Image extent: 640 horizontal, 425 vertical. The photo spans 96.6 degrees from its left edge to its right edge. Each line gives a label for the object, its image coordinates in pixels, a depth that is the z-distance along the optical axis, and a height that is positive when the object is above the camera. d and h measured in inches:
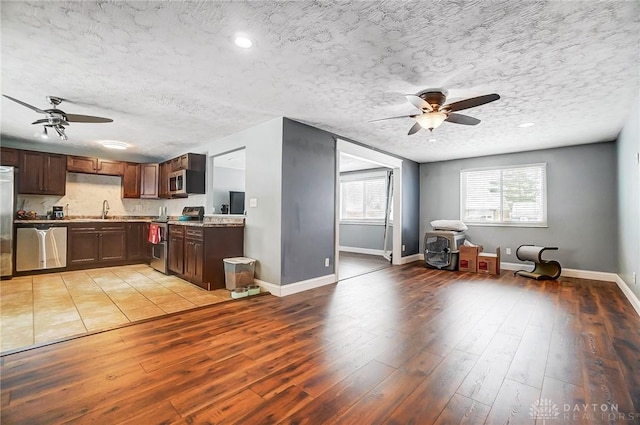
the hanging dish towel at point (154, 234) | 208.1 -15.2
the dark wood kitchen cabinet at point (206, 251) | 162.9 -22.5
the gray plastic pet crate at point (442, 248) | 231.3 -26.4
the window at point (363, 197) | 315.9 +21.9
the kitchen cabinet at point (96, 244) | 215.5 -25.3
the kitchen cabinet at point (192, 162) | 223.3 +41.3
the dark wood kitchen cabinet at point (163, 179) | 252.8 +30.7
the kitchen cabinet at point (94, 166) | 231.6 +39.7
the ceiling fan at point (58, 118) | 131.3 +44.4
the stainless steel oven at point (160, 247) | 201.8 -24.8
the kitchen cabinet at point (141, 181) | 262.8 +29.7
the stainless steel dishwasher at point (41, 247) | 192.4 -24.5
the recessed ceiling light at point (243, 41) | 85.2 +52.8
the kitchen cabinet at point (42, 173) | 209.9 +29.7
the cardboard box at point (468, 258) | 223.6 -32.9
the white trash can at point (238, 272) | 157.6 -32.7
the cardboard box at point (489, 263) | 216.8 -35.6
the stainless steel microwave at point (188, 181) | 219.9 +25.3
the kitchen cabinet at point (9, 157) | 199.3 +38.7
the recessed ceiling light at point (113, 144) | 213.3 +52.3
